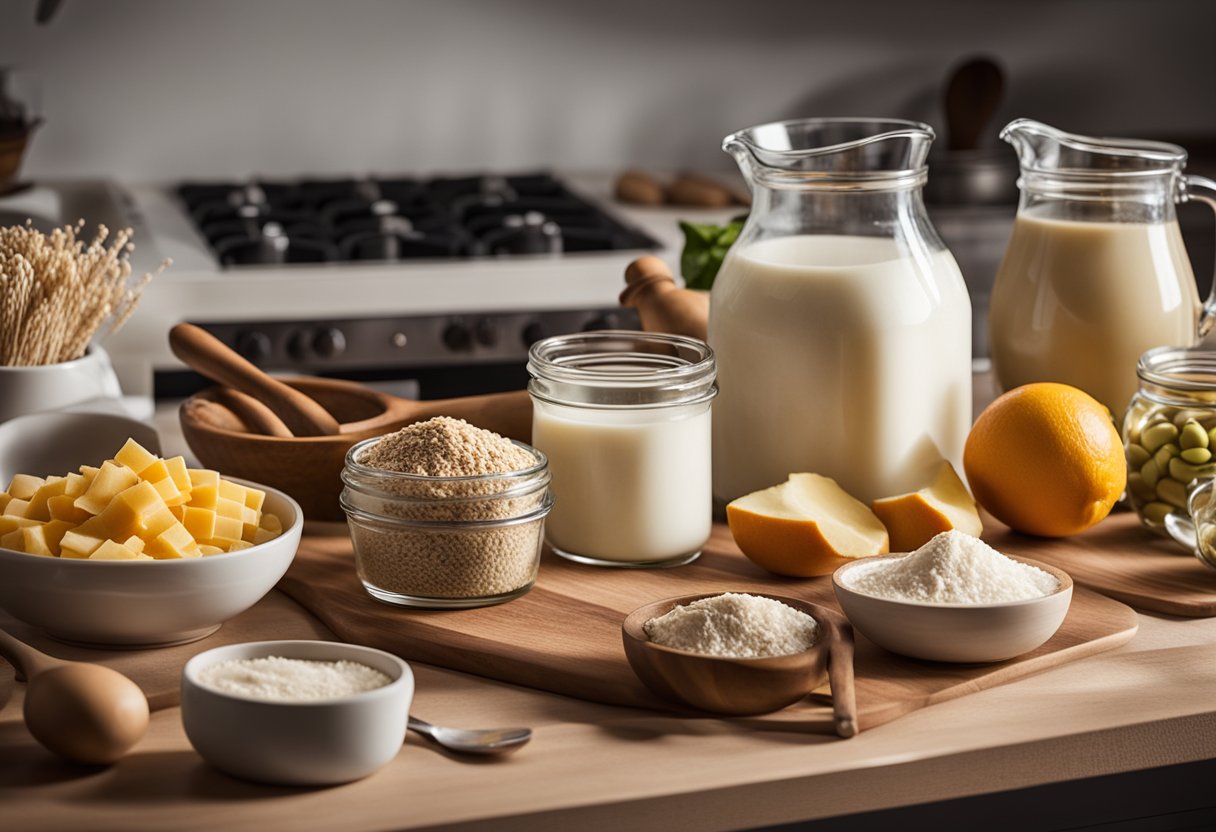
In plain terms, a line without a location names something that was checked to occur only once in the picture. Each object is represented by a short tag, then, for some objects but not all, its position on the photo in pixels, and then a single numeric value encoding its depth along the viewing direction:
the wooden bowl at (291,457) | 1.14
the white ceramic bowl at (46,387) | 1.17
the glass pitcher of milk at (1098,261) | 1.20
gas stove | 2.22
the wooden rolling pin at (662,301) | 1.29
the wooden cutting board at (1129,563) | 1.01
